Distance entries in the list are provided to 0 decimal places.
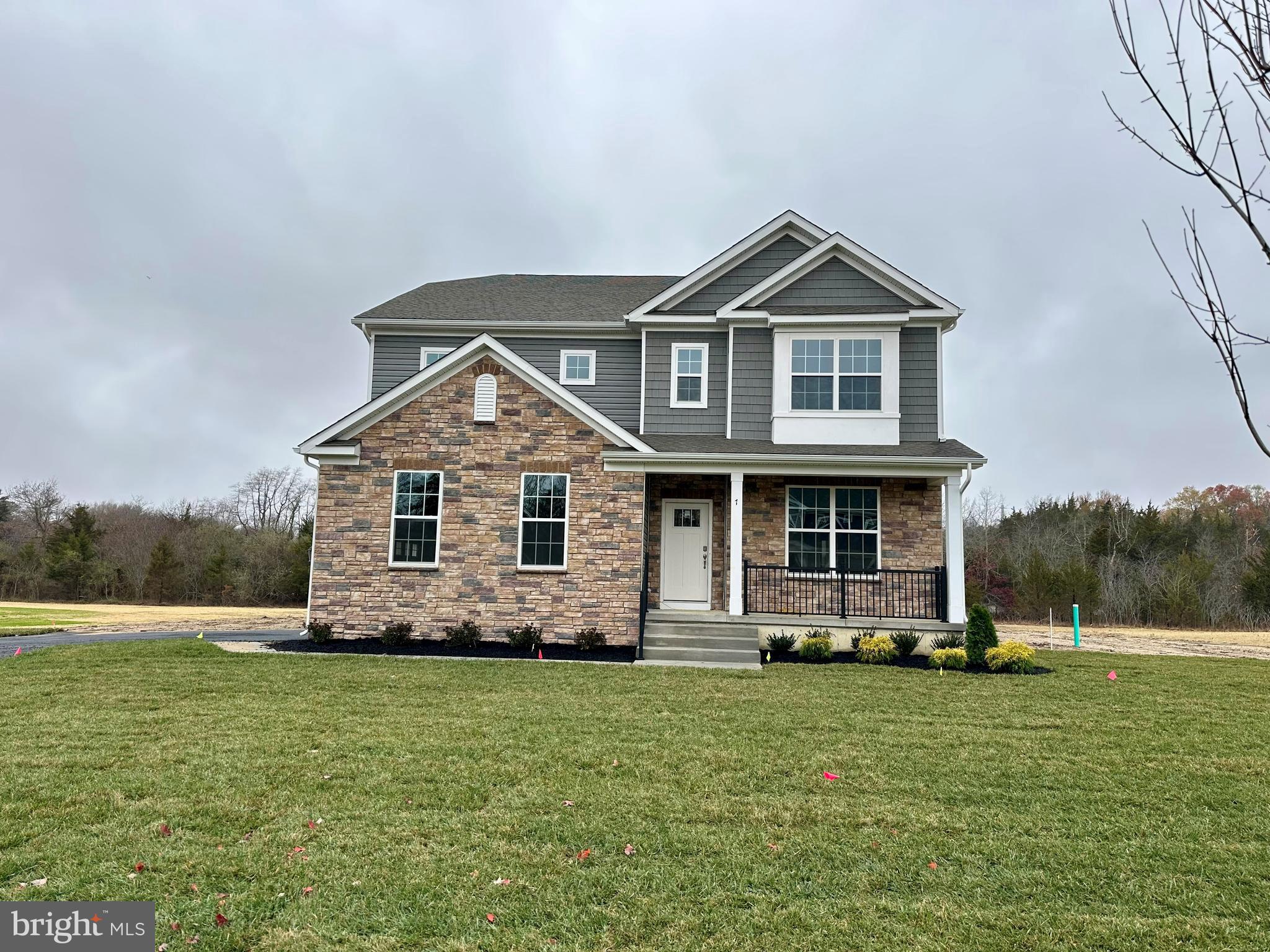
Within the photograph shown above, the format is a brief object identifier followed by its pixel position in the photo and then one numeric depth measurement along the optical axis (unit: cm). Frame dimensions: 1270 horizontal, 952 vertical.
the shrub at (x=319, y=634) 1349
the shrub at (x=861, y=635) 1312
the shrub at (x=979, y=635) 1205
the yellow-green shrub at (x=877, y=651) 1235
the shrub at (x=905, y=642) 1289
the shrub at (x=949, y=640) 1308
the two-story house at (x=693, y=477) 1373
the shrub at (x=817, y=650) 1259
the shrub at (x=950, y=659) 1195
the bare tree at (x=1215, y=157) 234
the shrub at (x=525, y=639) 1329
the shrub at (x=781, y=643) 1305
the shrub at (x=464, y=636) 1327
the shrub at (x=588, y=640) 1317
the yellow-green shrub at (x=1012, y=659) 1166
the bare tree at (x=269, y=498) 4612
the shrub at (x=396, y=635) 1324
